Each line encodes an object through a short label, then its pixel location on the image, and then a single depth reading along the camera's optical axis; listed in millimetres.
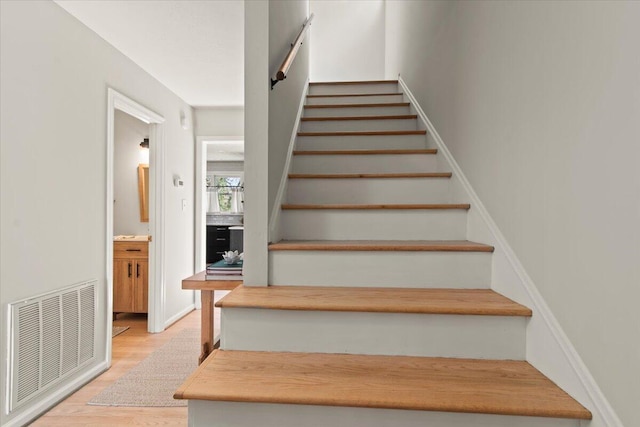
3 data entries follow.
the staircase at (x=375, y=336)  1078
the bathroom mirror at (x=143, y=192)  4637
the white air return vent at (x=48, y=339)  1997
